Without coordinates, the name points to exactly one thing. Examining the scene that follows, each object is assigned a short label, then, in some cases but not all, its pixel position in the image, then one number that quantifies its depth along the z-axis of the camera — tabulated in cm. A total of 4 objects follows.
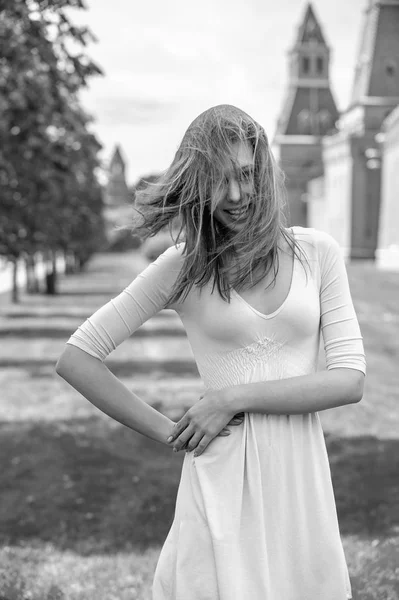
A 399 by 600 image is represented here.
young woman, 235
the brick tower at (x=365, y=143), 5075
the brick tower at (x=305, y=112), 6825
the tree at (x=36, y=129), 745
